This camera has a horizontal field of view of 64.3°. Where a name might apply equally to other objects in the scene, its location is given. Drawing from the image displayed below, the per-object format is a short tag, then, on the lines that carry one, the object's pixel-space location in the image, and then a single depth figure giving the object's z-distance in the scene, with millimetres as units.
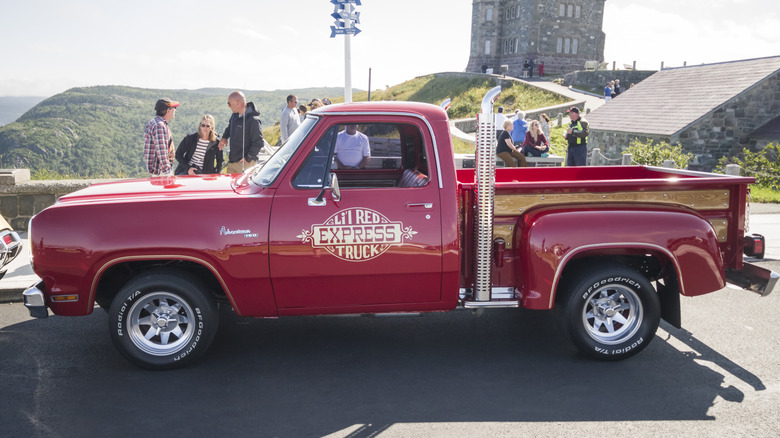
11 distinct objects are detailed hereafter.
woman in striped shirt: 8414
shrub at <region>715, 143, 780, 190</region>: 16703
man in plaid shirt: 8062
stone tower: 69188
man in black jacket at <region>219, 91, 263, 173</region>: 8773
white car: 6160
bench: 12133
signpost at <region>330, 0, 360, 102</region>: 14867
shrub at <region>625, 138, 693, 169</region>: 17431
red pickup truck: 4734
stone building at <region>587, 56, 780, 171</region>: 22094
